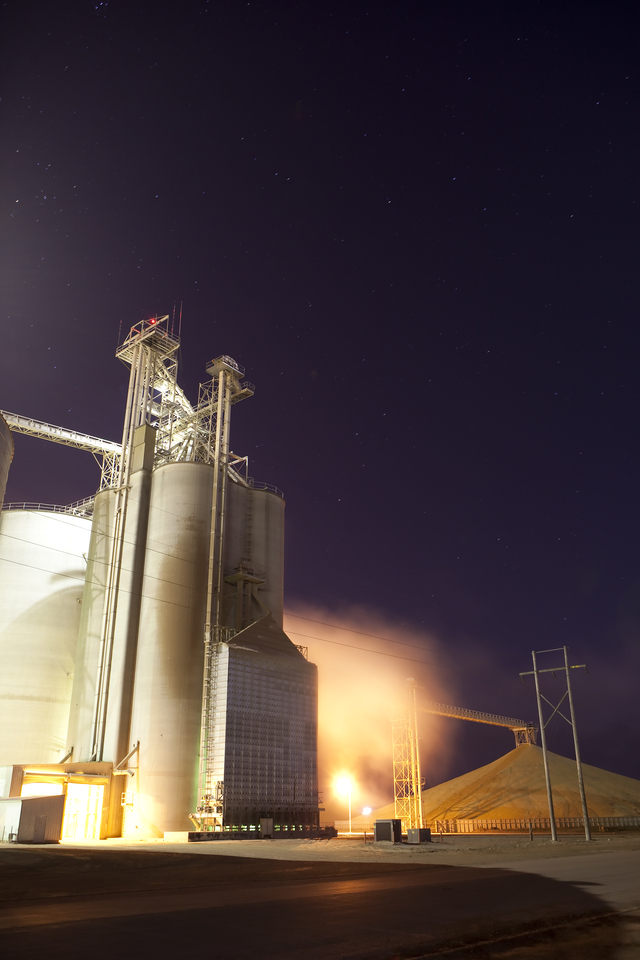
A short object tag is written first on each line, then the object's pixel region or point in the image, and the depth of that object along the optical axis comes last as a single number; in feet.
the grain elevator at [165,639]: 158.10
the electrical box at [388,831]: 127.62
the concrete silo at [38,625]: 188.55
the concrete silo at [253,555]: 181.68
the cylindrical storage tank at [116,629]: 168.25
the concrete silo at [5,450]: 149.69
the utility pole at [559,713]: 139.12
